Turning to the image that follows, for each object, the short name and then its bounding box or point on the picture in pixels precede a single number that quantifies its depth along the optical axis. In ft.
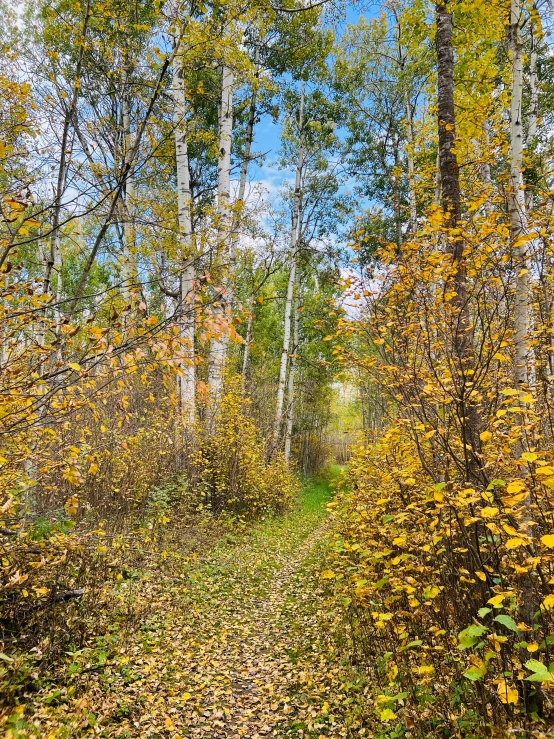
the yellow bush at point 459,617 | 7.35
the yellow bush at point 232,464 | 28.89
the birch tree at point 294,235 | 44.09
